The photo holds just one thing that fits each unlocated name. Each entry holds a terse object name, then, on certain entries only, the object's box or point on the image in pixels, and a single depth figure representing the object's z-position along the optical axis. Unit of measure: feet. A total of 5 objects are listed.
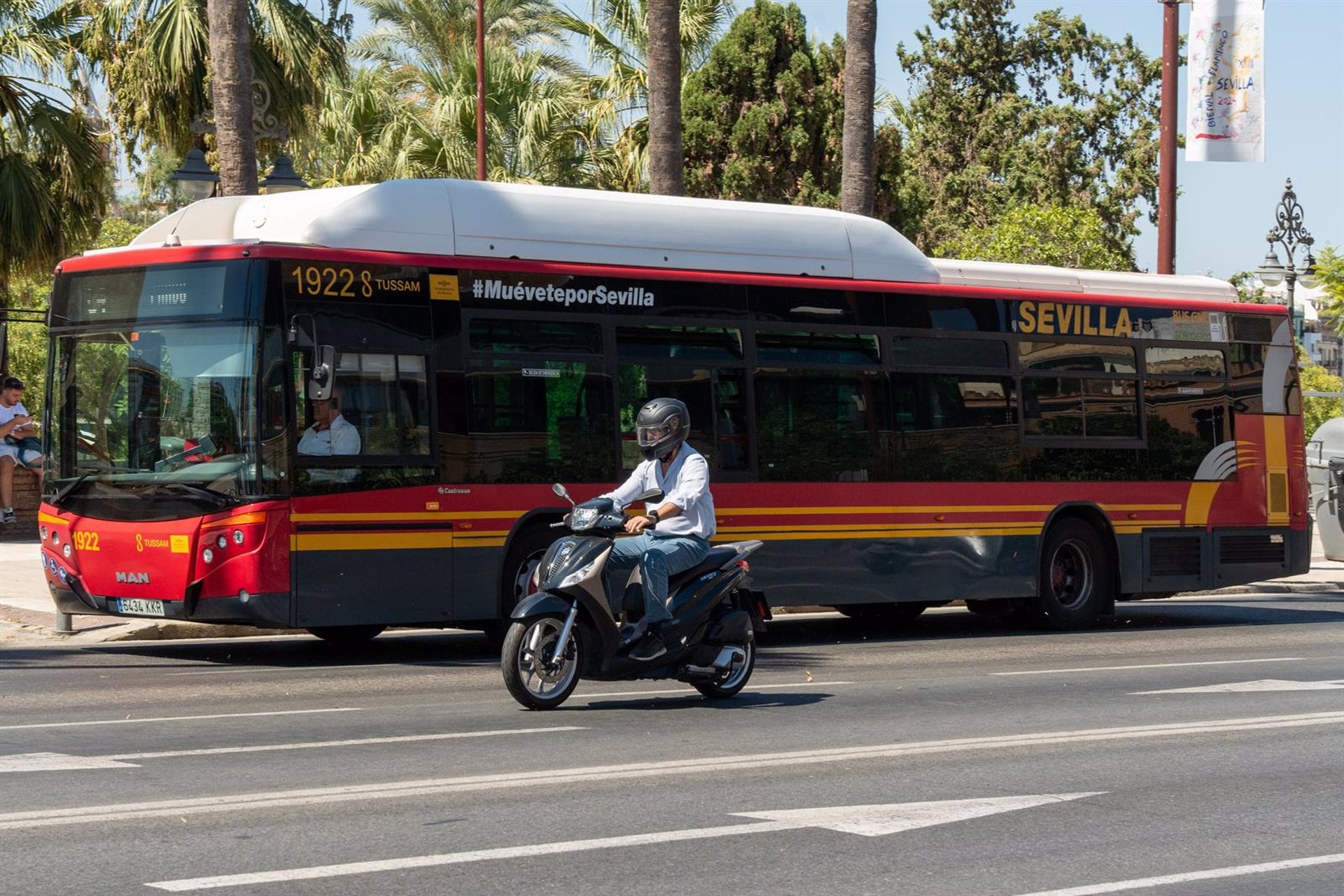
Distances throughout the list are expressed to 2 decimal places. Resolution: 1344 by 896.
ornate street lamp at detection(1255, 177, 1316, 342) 121.19
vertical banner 77.15
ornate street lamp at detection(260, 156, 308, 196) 67.05
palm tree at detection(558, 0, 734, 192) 130.21
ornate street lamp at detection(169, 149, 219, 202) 64.54
